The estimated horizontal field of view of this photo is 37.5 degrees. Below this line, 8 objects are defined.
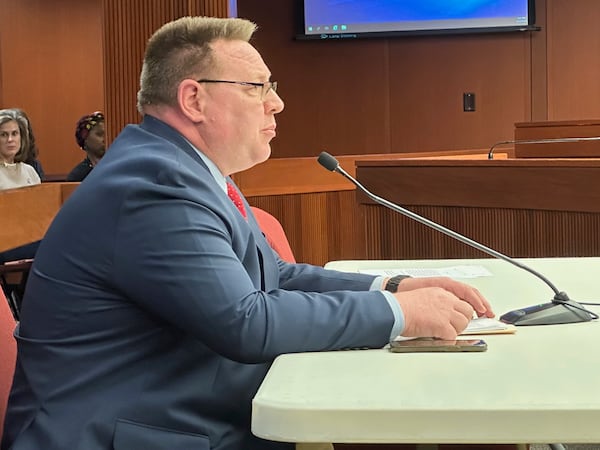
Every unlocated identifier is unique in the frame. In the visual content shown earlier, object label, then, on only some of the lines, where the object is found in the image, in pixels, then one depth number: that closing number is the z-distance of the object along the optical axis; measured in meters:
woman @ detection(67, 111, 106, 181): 5.23
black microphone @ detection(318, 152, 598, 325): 1.51
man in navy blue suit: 1.30
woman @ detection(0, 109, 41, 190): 5.29
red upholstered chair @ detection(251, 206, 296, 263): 2.12
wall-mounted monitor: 6.69
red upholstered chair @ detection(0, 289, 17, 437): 1.46
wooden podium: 3.59
